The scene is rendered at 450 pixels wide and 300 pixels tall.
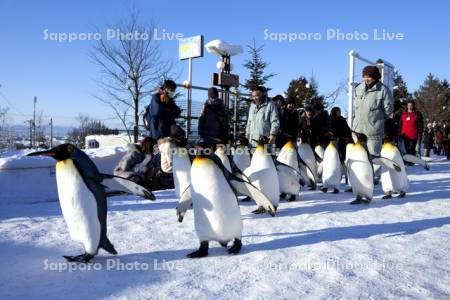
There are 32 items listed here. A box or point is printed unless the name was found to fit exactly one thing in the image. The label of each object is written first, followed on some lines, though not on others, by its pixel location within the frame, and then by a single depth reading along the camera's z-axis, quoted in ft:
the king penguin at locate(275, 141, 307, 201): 16.24
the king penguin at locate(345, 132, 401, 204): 16.06
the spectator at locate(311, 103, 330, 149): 24.54
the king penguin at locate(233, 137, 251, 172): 18.42
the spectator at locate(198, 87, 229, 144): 19.71
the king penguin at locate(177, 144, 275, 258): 9.57
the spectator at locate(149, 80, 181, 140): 18.62
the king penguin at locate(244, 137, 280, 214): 14.47
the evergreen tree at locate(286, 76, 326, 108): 69.31
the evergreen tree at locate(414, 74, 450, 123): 131.64
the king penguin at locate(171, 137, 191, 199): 15.58
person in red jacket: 32.73
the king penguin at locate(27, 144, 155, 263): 8.62
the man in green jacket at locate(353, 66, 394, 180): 17.80
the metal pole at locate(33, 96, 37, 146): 93.37
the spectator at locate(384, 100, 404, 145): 23.81
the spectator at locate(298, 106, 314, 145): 25.35
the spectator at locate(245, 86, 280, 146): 18.24
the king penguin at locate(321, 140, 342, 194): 18.70
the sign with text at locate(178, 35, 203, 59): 31.37
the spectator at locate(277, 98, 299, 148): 22.65
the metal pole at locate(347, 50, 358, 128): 30.81
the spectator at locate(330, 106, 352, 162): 24.61
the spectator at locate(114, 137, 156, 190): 19.98
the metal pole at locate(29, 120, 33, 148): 86.83
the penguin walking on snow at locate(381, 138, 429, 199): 17.52
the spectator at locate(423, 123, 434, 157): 48.67
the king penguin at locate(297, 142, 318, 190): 21.06
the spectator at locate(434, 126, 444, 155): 60.81
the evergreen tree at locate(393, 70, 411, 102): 108.21
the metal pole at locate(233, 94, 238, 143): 29.63
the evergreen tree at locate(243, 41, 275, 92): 61.00
